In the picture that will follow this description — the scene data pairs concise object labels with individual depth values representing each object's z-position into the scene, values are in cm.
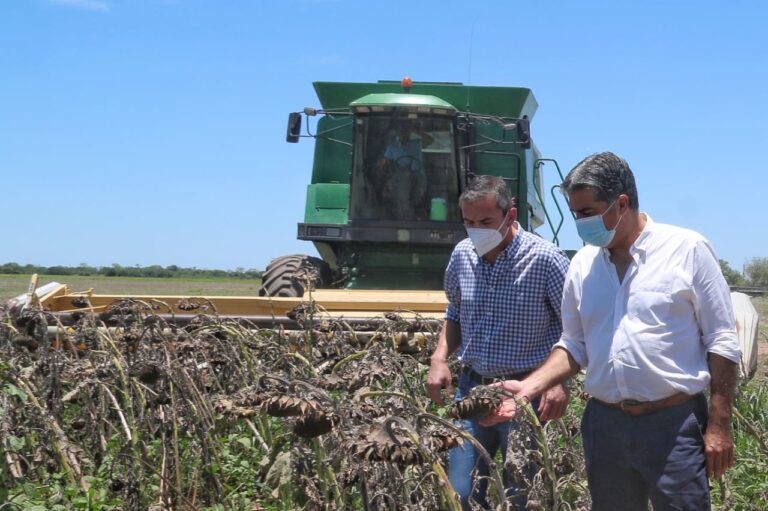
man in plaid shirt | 413
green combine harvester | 1059
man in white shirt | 317
